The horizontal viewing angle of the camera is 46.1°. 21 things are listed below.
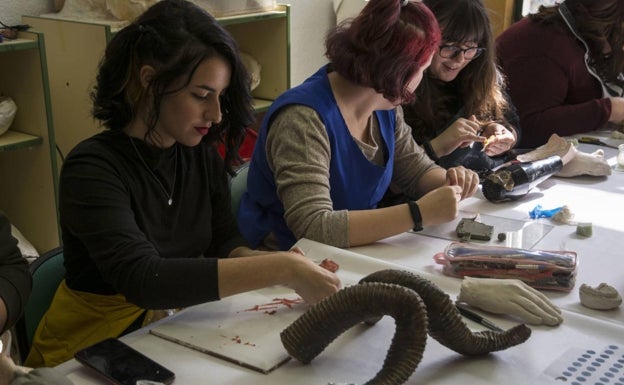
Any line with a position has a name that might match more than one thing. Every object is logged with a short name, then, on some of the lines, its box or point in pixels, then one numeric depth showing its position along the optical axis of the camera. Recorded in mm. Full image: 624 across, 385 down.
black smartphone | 1030
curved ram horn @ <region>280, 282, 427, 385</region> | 1015
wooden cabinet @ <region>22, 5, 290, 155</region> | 2361
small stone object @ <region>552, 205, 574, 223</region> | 1674
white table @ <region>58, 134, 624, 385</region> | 1057
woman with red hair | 1543
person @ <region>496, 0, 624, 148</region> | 2514
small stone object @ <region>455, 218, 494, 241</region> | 1575
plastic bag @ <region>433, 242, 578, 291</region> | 1331
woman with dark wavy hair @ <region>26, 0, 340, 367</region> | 1229
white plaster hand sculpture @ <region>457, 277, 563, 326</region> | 1212
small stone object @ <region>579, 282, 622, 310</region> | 1265
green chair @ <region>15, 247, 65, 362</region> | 1435
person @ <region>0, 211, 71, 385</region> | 1235
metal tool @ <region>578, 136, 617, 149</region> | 2371
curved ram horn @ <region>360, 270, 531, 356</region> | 1078
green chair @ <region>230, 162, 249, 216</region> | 1838
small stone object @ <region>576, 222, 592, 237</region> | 1601
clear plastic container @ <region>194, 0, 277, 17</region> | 2660
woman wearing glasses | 1949
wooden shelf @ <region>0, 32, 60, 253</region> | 2252
